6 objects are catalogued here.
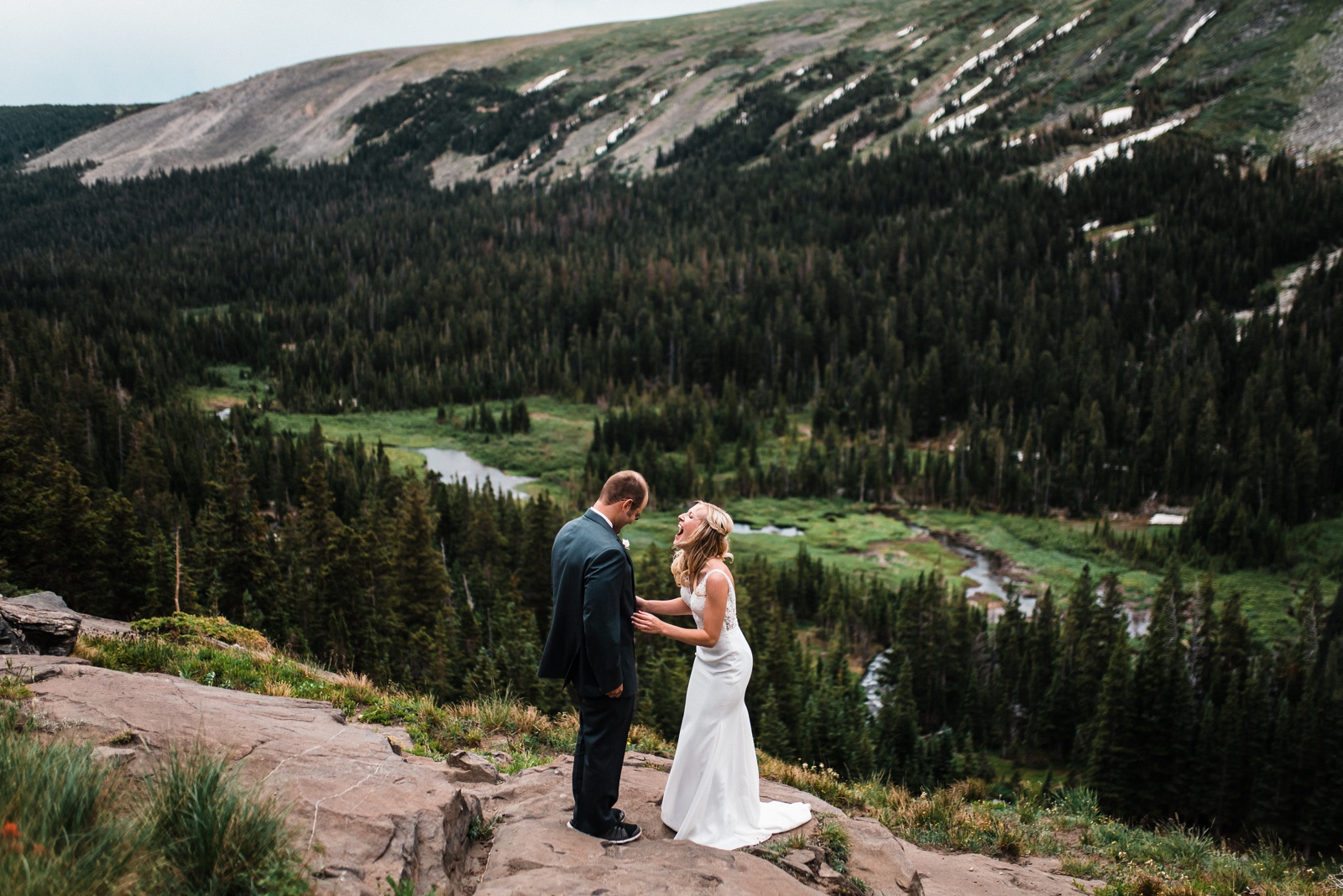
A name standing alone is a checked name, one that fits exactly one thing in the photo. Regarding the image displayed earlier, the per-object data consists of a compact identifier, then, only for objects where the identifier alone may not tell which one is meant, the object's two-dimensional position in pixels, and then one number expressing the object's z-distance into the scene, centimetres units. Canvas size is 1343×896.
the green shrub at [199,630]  1791
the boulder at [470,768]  1076
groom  838
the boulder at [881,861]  927
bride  905
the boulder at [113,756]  750
